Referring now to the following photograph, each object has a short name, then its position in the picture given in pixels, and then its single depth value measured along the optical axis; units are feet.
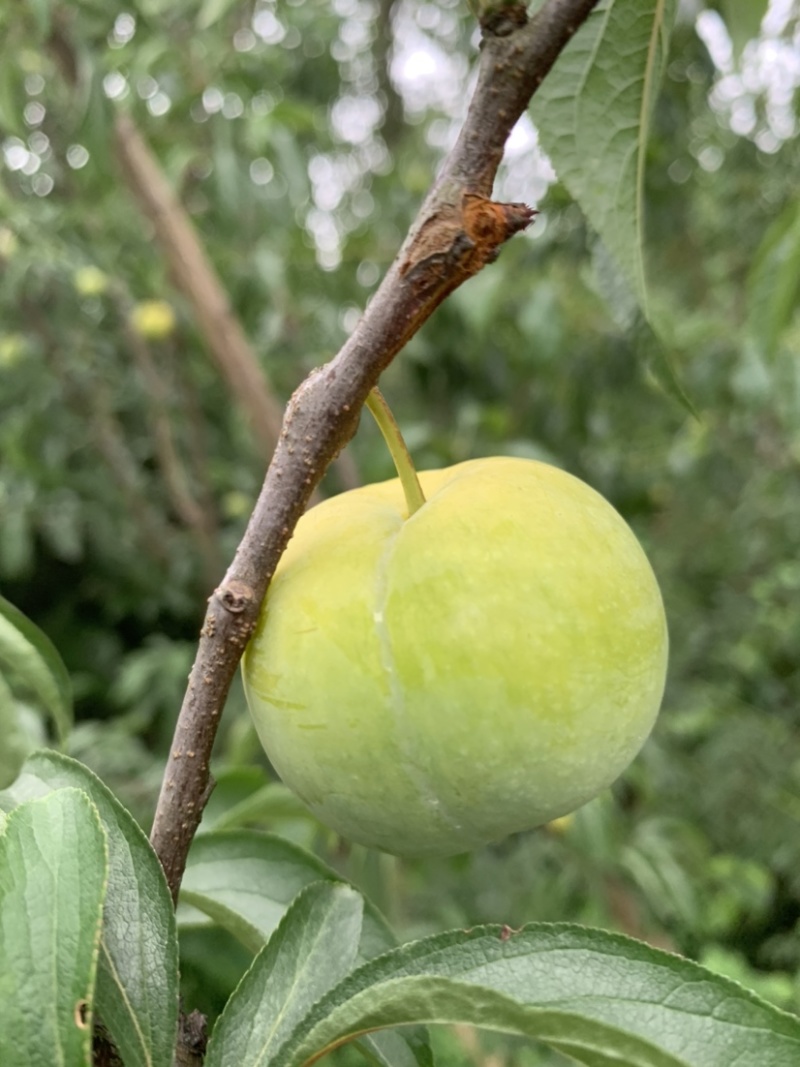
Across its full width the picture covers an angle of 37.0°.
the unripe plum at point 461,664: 0.38
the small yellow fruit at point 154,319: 1.72
